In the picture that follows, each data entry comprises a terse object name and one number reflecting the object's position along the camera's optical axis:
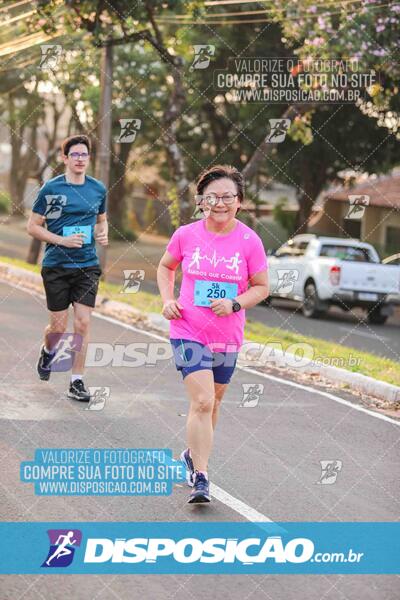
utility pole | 21.62
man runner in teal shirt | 9.30
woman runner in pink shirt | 6.77
